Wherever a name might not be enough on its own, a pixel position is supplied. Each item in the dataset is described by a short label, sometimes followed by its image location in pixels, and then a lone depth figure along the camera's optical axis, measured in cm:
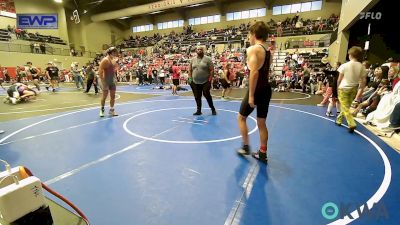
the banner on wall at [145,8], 2724
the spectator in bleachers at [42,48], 2477
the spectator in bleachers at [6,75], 2002
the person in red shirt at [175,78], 1142
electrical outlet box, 105
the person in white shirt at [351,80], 461
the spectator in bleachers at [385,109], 495
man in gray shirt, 601
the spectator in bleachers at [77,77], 1445
